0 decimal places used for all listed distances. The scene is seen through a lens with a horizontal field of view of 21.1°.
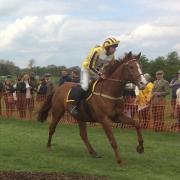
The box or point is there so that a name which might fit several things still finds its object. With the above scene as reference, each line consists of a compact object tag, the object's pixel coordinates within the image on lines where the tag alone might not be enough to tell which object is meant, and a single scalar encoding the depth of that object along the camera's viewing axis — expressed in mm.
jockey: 10815
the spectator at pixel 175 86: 17553
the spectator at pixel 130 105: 16969
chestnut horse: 10359
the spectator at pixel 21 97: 21255
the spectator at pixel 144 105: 16469
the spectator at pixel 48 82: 20322
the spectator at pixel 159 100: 16453
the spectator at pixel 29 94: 20812
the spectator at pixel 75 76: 18594
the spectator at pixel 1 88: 22922
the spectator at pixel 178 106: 15910
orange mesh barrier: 16203
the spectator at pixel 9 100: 21875
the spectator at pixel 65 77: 18953
